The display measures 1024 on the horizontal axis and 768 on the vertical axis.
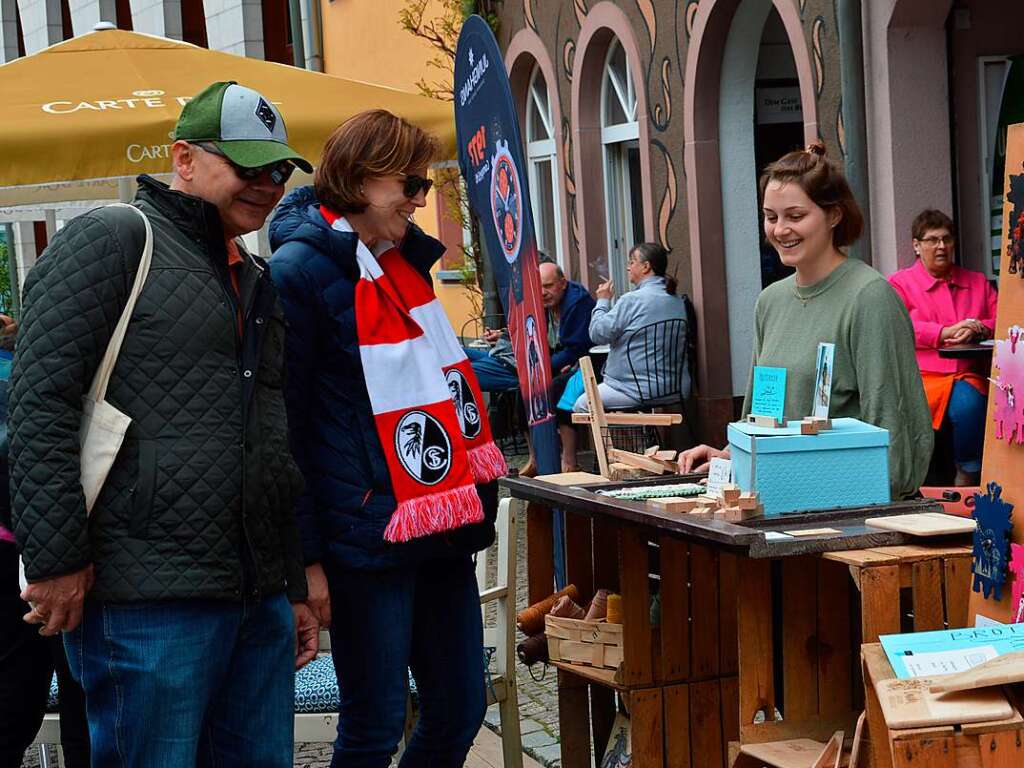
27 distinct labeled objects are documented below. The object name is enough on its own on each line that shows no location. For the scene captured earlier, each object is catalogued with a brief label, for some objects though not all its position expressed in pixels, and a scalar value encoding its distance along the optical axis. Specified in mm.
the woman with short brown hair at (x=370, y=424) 3459
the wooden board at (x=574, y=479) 4348
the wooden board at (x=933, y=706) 2645
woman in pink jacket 7258
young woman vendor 3775
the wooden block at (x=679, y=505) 3639
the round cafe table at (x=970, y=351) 6879
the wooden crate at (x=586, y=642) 4148
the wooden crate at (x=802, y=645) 3627
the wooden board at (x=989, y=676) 2631
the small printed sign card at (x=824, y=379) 3826
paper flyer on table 2830
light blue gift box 3551
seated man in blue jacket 10648
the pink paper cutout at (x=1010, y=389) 3240
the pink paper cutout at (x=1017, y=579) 3102
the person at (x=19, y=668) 3877
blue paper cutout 3158
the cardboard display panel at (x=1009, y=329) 3219
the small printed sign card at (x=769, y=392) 3986
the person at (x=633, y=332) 9914
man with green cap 2857
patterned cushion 4117
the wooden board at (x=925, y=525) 3320
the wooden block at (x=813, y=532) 3355
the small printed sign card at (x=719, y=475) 3746
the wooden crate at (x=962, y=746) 2631
